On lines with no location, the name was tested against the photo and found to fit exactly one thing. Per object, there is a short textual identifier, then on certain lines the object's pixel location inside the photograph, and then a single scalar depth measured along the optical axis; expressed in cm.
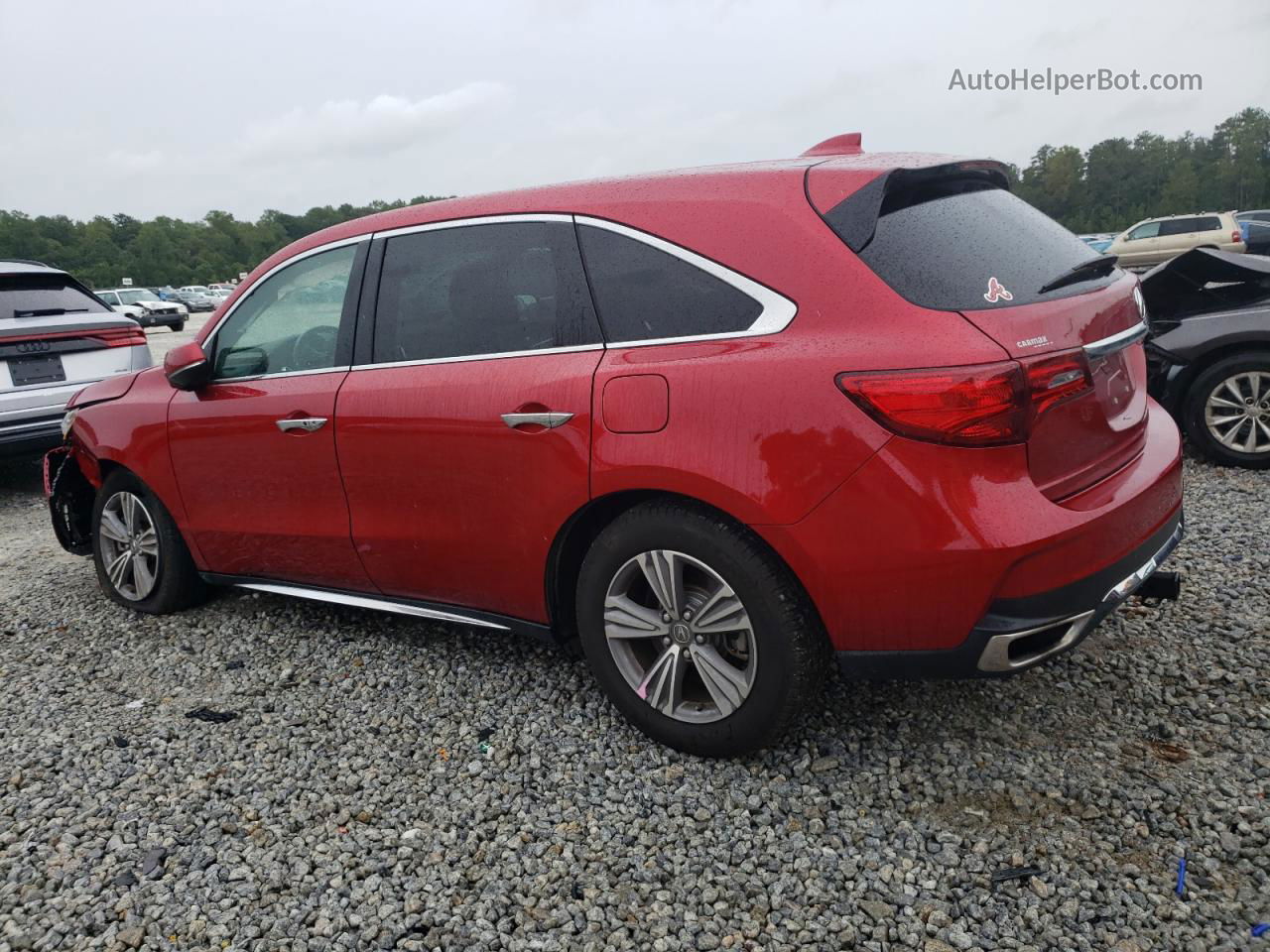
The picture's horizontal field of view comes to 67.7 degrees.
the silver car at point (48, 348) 672
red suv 226
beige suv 2403
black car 557
